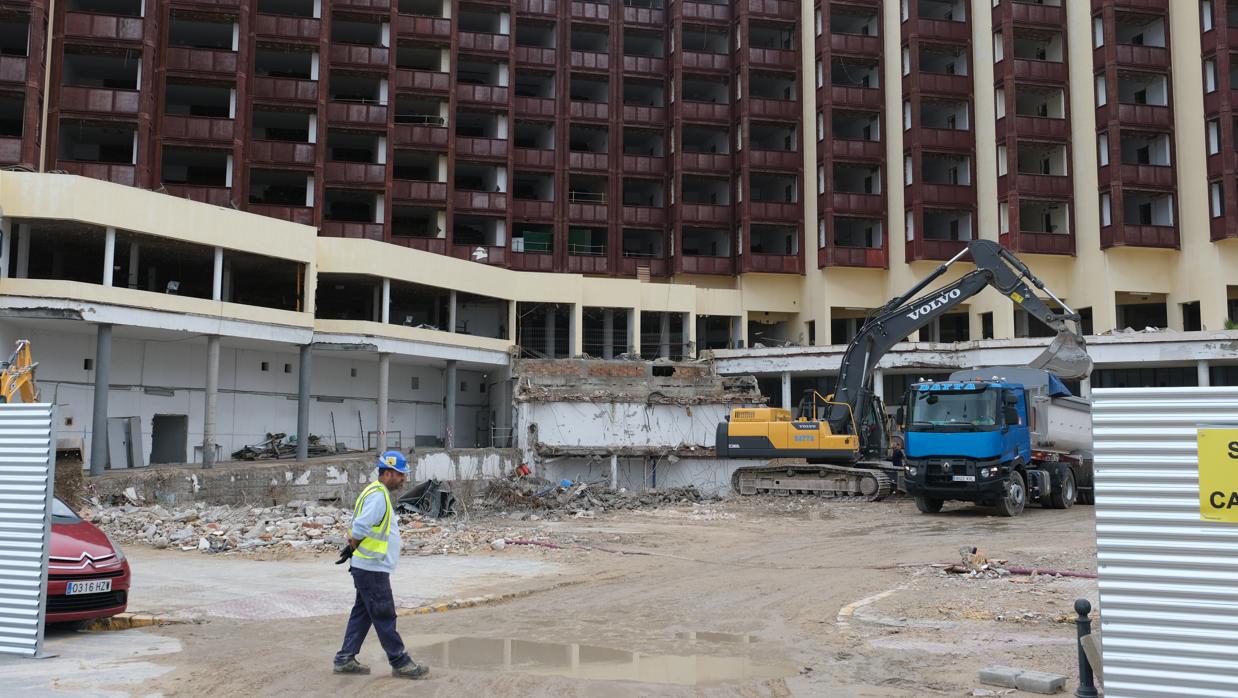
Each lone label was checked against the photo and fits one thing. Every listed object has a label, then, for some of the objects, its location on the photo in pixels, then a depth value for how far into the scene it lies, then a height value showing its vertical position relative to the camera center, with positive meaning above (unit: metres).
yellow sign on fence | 5.95 -0.27
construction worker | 8.47 -1.30
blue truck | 24.16 -0.46
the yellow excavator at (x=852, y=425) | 27.62 +0.12
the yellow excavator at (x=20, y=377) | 18.22 +0.91
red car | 10.03 -1.60
